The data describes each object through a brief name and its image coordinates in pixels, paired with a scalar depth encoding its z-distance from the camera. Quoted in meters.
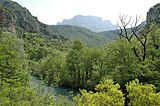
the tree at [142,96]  9.59
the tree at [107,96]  9.16
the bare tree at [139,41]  17.48
